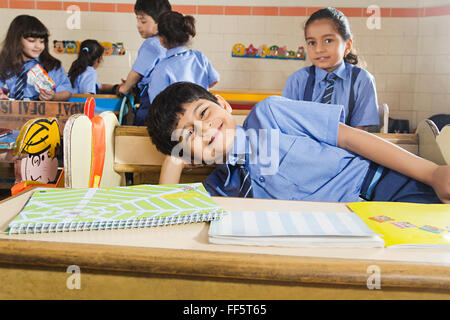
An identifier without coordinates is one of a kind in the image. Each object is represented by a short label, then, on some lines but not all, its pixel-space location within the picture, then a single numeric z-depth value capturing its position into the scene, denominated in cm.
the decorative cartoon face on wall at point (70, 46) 572
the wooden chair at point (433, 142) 142
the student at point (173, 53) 277
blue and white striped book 67
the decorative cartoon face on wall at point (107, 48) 570
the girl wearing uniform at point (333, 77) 218
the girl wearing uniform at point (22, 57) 369
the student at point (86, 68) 457
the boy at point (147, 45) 319
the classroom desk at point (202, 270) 59
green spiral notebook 73
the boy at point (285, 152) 134
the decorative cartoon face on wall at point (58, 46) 574
